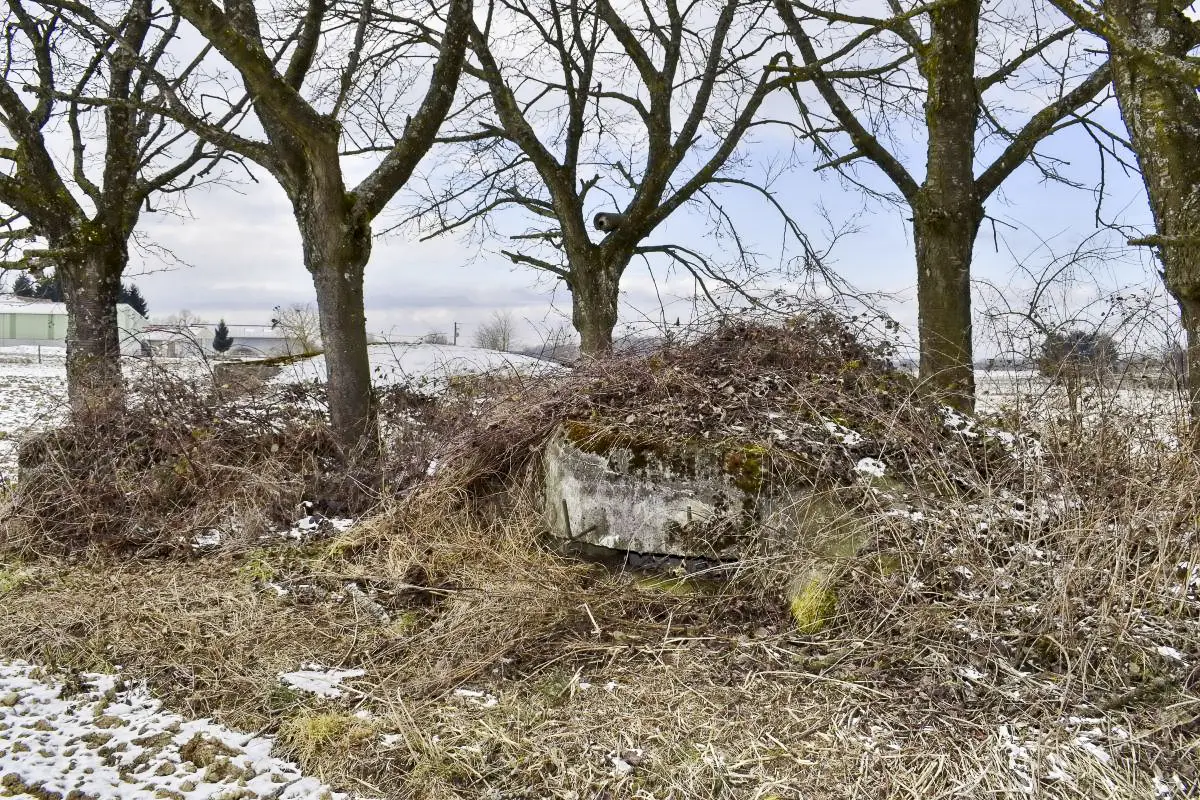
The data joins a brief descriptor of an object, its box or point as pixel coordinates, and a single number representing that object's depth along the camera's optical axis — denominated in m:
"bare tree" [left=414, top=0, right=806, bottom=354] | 10.09
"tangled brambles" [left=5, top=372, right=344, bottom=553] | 5.88
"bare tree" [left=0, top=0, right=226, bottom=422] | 8.70
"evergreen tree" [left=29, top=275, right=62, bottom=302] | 46.49
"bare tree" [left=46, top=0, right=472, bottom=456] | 6.43
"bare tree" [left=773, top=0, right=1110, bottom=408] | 7.30
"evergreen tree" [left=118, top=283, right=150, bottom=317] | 48.09
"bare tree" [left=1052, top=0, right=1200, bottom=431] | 5.14
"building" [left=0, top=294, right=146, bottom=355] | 42.84
